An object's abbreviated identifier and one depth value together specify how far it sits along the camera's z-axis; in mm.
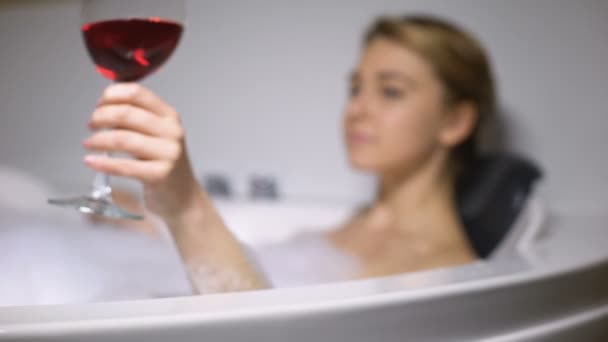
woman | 1081
